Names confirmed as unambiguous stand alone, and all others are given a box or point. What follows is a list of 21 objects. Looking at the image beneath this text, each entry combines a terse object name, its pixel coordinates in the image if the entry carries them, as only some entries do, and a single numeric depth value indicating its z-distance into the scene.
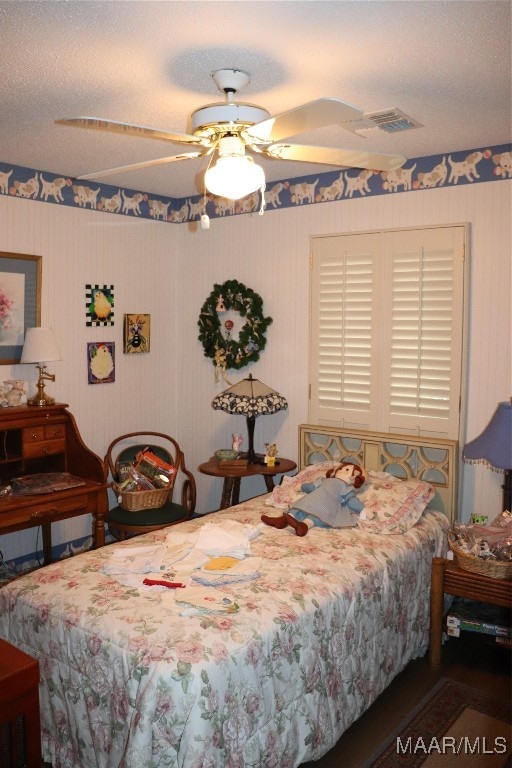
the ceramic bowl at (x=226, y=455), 4.32
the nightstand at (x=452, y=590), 2.96
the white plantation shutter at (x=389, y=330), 3.74
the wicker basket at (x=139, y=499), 4.20
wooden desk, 3.52
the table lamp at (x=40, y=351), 3.89
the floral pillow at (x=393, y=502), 3.27
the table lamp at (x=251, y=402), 4.23
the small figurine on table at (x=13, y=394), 3.85
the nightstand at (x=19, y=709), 2.00
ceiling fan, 2.03
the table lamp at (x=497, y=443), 3.00
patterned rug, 2.47
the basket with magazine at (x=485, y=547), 2.98
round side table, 4.12
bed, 2.05
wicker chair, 4.06
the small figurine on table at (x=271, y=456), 4.22
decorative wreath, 4.56
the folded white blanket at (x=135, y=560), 2.69
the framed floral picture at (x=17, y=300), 3.98
